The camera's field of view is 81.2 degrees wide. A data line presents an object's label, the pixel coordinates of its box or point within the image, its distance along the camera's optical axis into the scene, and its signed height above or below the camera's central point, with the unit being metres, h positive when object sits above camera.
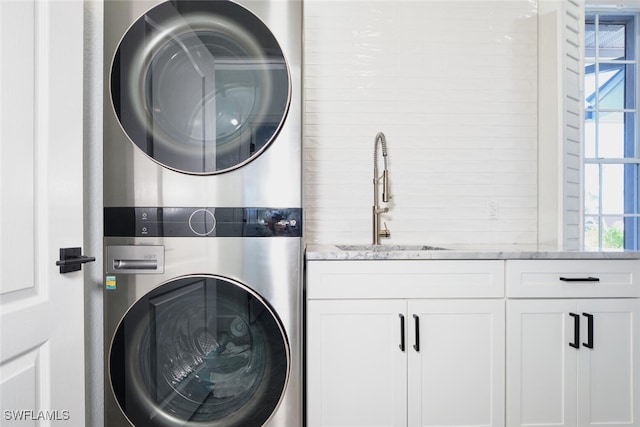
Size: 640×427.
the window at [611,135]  2.39 +0.48
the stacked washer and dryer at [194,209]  1.35 +0.00
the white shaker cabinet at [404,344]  1.52 -0.55
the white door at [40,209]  0.94 +0.00
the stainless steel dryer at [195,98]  1.35 +0.40
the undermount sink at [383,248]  1.99 -0.20
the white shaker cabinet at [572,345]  1.57 -0.57
